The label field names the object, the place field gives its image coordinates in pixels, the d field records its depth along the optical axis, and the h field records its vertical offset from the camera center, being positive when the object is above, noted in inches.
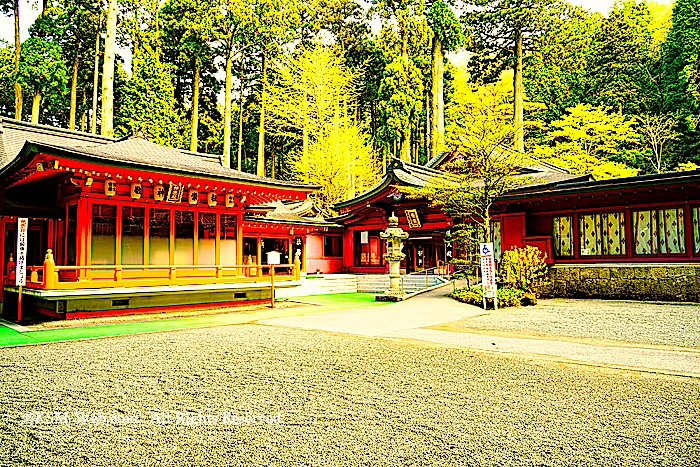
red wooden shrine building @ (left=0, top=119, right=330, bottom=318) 433.1 +34.0
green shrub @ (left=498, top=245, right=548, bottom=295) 565.3 -21.9
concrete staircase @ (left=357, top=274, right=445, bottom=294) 762.2 -51.2
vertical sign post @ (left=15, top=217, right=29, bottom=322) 421.4 +0.5
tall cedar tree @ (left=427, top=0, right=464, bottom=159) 1087.6 +485.0
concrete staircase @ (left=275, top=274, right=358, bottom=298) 720.3 -55.2
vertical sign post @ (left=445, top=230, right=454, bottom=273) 810.2 -6.5
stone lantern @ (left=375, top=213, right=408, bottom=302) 592.1 -5.7
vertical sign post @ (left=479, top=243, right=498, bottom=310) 474.9 -21.6
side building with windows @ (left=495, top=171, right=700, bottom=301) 524.4 +19.3
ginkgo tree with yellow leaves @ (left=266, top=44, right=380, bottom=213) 1103.0 +307.9
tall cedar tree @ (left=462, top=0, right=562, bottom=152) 1042.1 +497.9
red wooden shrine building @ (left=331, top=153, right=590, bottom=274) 710.1 +52.8
